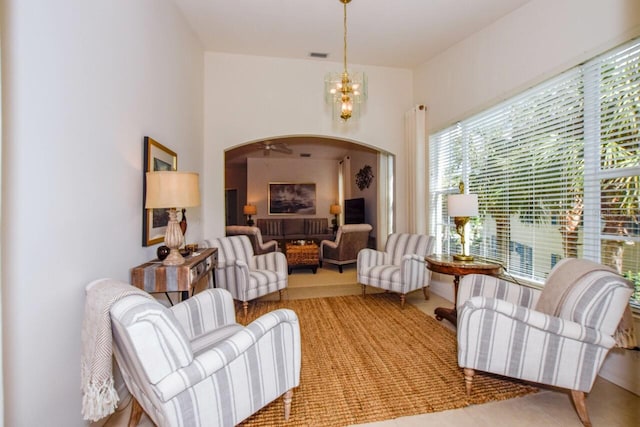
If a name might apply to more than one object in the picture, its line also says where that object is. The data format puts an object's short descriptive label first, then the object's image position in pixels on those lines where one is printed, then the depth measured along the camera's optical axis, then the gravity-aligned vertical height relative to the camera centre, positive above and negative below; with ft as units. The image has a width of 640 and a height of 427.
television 24.86 +0.02
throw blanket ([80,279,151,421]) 4.44 -2.19
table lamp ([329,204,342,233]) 29.32 -0.03
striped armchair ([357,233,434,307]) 12.68 -2.37
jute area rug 6.36 -4.00
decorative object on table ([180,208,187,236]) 10.00 -0.43
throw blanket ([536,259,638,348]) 6.39 -1.79
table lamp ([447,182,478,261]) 9.98 +0.11
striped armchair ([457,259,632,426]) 5.91 -2.40
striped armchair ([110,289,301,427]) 4.21 -2.45
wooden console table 7.34 -1.60
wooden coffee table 19.54 -2.88
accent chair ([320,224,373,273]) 19.43 -2.13
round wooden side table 9.53 -1.77
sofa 29.66 -1.52
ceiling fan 21.40 +4.49
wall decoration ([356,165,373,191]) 23.61 +2.68
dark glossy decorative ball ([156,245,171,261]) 8.21 -1.10
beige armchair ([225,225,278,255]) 18.10 -1.35
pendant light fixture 10.11 +4.09
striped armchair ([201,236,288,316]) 11.99 -2.48
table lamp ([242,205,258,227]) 28.09 -0.01
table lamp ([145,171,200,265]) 7.19 +0.49
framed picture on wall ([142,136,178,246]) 8.02 +0.37
